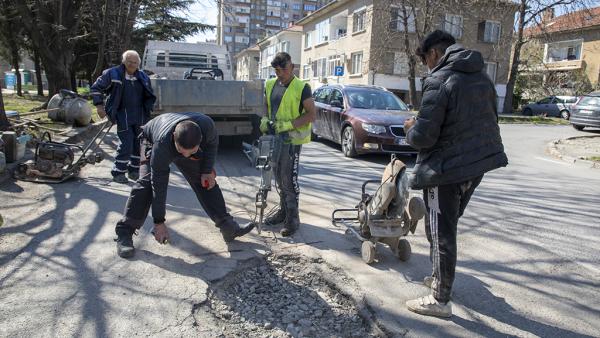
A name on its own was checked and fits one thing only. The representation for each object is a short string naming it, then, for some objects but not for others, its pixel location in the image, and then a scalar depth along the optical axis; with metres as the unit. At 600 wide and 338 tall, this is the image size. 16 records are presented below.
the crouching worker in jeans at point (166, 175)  3.78
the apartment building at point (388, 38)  31.22
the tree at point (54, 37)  15.35
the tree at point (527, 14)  26.33
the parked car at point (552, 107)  29.14
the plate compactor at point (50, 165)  6.57
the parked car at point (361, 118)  9.23
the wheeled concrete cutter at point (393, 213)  3.92
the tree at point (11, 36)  23.45
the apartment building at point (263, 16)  122.50
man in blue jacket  6.76
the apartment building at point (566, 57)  36.12
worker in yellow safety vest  4.68
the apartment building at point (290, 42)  54.22
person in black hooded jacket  2.99
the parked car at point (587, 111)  17.86
